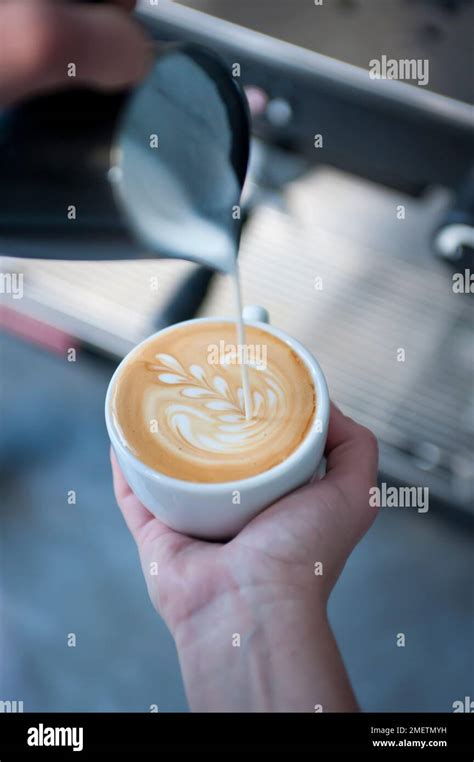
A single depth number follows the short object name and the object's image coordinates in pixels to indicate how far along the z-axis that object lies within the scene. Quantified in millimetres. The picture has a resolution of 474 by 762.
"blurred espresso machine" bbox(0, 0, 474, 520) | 579
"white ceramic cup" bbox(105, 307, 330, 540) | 446
